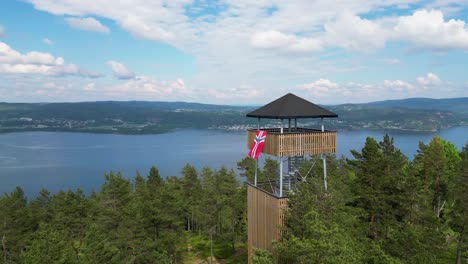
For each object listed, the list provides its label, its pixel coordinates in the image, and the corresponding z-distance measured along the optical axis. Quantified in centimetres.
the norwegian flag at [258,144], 1403
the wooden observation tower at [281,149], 1347
